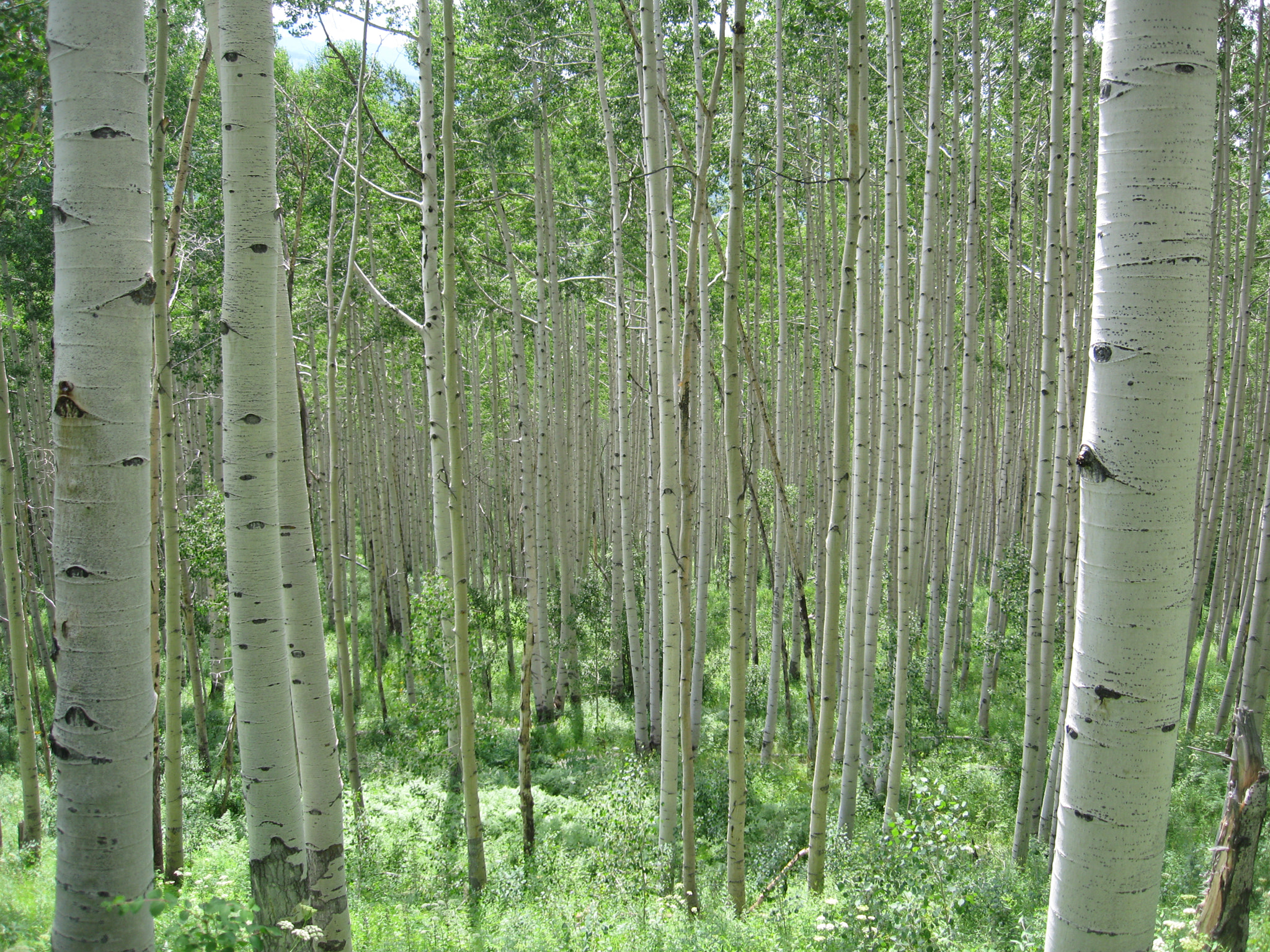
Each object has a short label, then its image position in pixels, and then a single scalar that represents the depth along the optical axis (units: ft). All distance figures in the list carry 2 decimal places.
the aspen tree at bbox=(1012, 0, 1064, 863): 18.43
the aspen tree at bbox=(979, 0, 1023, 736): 29.92
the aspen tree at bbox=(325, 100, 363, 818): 19.60
